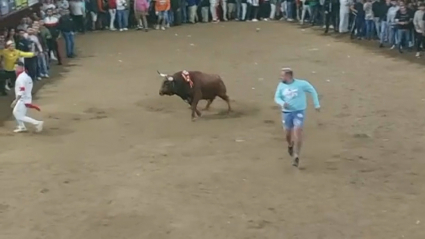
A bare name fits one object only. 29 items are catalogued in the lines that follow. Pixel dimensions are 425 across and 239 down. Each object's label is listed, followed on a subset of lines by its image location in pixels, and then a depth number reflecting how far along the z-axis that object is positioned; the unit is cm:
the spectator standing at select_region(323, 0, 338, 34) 2819
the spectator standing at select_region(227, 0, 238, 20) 3309
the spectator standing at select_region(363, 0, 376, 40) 2566
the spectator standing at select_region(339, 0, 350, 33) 2730
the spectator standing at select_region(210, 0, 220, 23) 3284
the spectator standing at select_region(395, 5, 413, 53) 2302
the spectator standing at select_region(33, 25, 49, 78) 2089
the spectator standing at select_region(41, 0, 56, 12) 2521
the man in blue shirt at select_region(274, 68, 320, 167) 1183
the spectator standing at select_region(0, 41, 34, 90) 1841
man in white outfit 1461
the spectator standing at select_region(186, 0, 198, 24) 3253
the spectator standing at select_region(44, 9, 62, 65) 2311
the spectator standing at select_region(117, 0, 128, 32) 3069
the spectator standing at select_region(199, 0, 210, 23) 3278
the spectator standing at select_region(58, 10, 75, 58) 2397
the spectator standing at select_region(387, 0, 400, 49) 2389
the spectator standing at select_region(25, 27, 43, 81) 2005
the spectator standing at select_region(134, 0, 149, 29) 3045
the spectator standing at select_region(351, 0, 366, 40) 2620
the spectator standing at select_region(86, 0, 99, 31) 3070
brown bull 1573
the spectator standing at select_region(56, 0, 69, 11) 2677
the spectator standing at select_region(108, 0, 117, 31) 3060
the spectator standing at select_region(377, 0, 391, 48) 2472
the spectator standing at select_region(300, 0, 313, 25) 3064
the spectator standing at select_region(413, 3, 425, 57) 2229
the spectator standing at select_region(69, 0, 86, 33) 2948
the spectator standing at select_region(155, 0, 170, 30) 3083
